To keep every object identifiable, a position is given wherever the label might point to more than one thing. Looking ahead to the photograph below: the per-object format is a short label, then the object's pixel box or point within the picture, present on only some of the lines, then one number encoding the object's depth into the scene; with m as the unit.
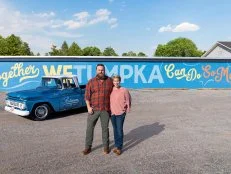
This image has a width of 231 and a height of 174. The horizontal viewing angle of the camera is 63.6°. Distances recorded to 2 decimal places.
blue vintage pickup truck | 6.42
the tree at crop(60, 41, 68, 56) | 50.58
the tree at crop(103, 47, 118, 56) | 57.60
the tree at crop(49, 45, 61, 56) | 45.60
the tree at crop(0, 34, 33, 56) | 35.29
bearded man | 3.97
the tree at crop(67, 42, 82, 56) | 47.46
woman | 4.00
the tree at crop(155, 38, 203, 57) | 55.28
